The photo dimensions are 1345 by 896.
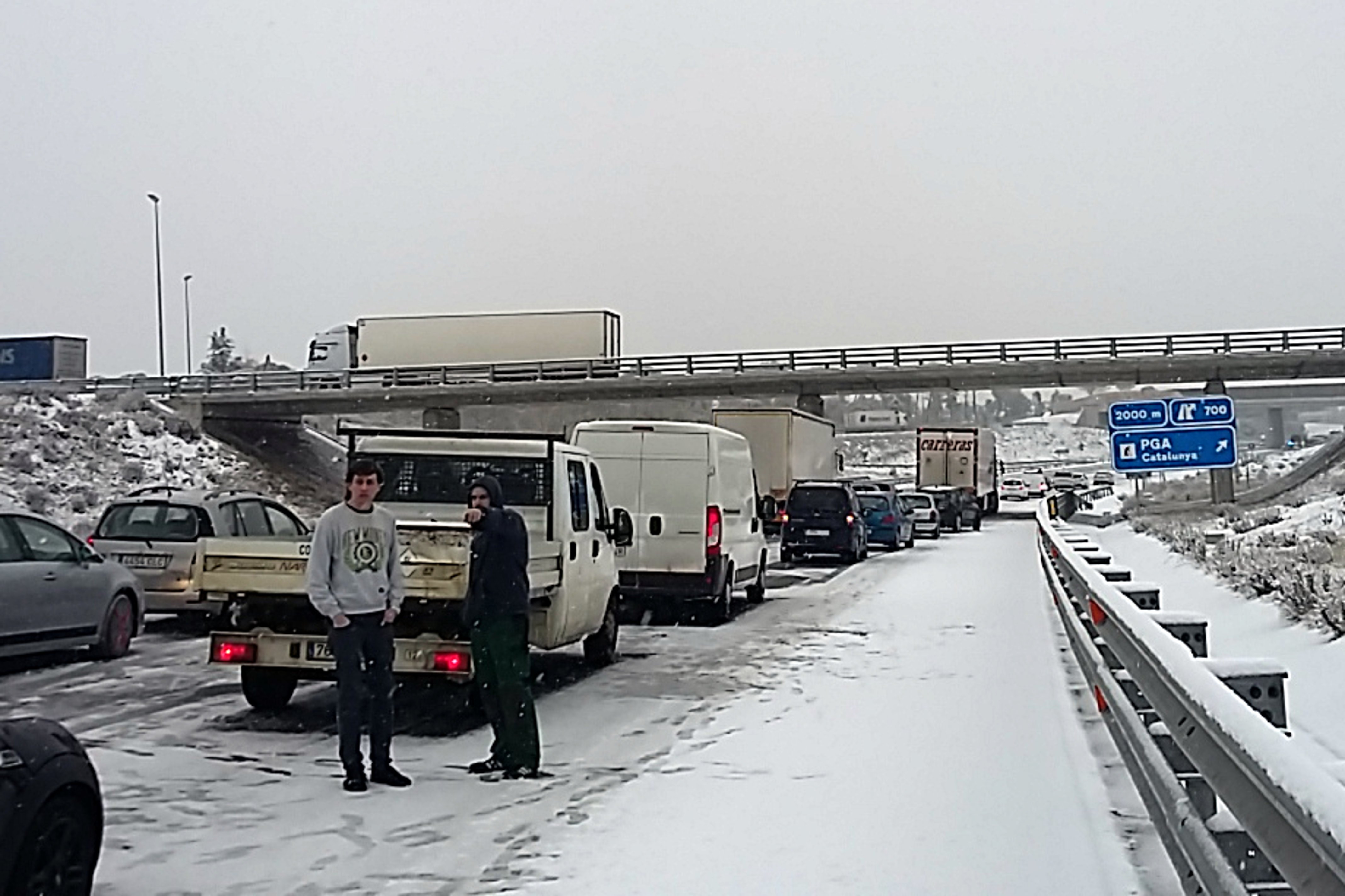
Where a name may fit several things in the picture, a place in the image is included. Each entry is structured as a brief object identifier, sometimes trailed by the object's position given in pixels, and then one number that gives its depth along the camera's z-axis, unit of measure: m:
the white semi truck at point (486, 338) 63.06
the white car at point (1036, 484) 81.68
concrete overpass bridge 59.72
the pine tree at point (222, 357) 130.12
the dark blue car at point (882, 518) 37.62
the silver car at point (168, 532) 17.14
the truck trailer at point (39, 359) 70.00
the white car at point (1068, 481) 76.56
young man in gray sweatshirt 8.71
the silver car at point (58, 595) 13.45
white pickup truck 10.58
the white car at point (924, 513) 45.22
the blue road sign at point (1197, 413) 20.53
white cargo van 18.75
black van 31.42
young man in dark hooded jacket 9.21
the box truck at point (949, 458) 56.19
